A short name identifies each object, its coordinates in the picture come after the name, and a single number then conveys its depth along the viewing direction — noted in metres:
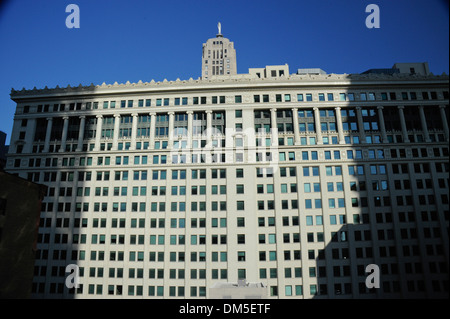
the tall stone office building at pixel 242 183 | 53.88
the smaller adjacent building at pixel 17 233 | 37.47
